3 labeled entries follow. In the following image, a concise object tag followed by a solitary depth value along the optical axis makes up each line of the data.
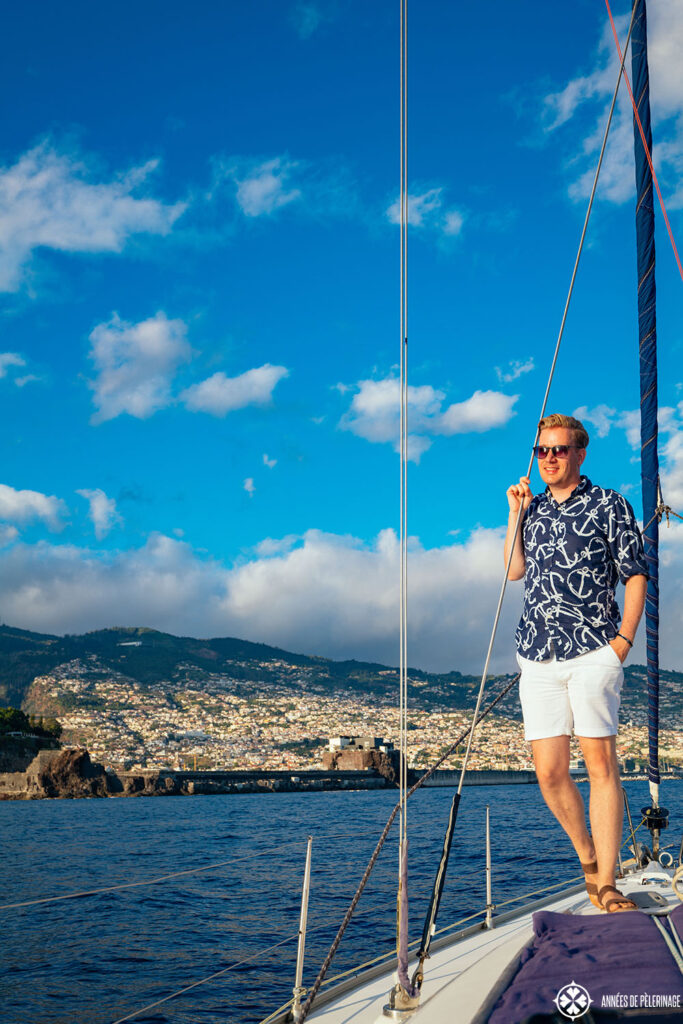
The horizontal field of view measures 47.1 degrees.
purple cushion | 1.89
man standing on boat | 2.97
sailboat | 1.88
